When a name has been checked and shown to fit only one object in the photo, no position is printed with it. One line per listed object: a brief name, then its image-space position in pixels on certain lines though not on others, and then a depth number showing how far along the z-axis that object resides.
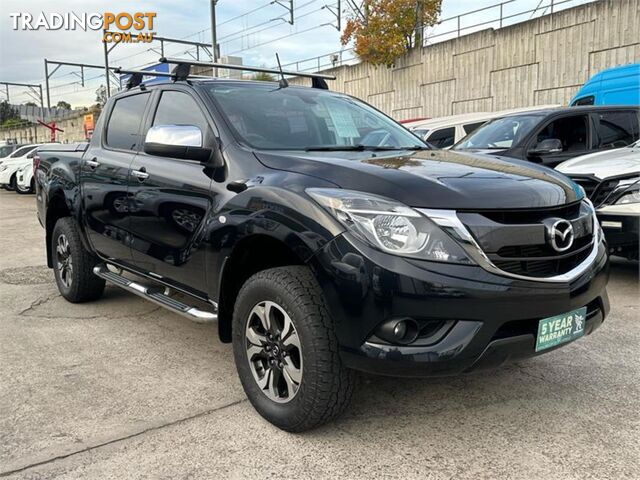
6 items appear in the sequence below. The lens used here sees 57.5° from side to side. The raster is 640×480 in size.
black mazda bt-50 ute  2.35
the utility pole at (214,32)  21.45
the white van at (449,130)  10.20
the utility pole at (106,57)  30.77
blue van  9.38
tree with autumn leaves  22.64
